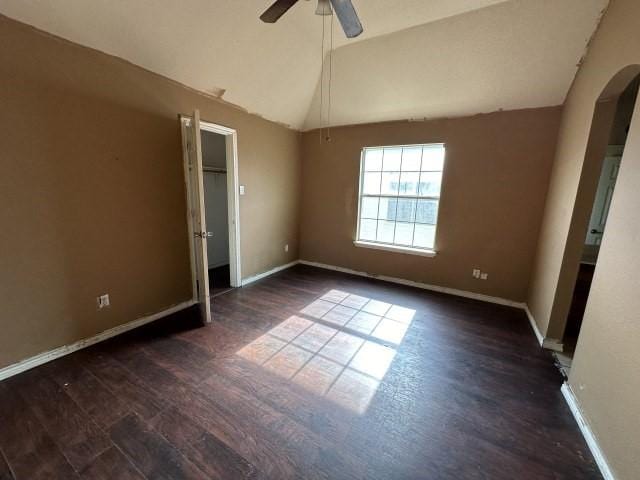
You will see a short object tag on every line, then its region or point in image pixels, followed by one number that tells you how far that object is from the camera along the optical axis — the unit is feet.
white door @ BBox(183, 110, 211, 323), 7.61
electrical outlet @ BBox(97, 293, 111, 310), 7.43
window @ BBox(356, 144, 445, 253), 11.89
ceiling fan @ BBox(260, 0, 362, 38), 5.39
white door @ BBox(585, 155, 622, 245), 11.14
